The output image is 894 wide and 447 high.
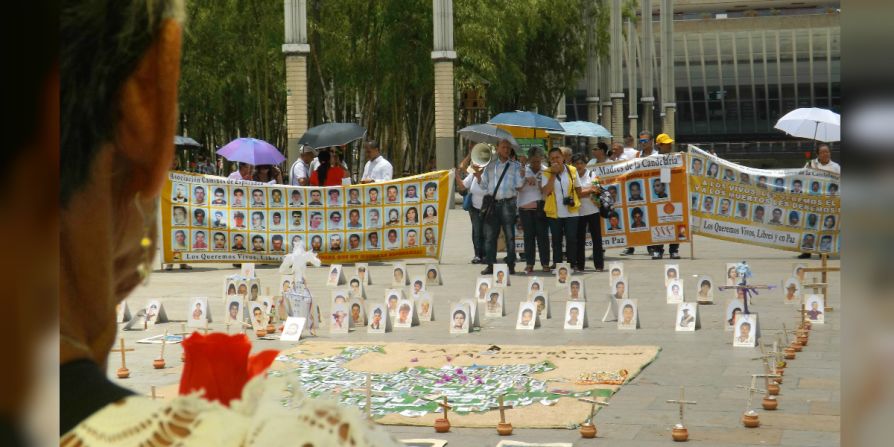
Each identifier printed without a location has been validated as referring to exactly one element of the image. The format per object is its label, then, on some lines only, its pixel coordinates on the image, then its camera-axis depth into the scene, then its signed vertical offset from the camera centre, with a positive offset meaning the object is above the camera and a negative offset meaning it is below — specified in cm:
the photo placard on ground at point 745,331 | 828 -61
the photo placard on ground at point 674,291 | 1070 -44
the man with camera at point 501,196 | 1312 +50
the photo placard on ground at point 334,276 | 1231 -28
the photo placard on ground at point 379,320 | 920 -54
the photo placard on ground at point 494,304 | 1014 -49
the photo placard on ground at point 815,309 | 879 -51
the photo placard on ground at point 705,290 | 1080 -43
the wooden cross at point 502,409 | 546 -72
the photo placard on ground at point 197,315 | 879 -45
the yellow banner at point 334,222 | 1390 +29
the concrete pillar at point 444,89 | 2577 +360
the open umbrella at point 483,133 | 1532 +138
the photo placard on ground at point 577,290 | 1066 -41
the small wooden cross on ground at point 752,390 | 569 -70
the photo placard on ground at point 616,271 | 1125 -27
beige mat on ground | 585 -71
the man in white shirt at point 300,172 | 1252 +80
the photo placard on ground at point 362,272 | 1201 -24
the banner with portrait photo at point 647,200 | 1478 +47
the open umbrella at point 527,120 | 1803 +178
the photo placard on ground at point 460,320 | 912 -55
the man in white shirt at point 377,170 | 1370 +84
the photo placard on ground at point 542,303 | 1003 -48
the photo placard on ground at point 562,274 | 1222 -31
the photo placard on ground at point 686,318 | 907 -57
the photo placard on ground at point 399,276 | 1221 -29
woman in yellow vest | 1312 +49
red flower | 140 -13
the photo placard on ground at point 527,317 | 936 -55
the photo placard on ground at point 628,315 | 930 -55
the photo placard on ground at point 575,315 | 935 -54
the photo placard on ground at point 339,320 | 909 -53
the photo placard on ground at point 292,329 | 830 -53
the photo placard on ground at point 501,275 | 1195 -30
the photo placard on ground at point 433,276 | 1245 -31
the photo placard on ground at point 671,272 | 1148 -29
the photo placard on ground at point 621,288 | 1067 -40
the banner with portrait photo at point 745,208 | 1438 +35
